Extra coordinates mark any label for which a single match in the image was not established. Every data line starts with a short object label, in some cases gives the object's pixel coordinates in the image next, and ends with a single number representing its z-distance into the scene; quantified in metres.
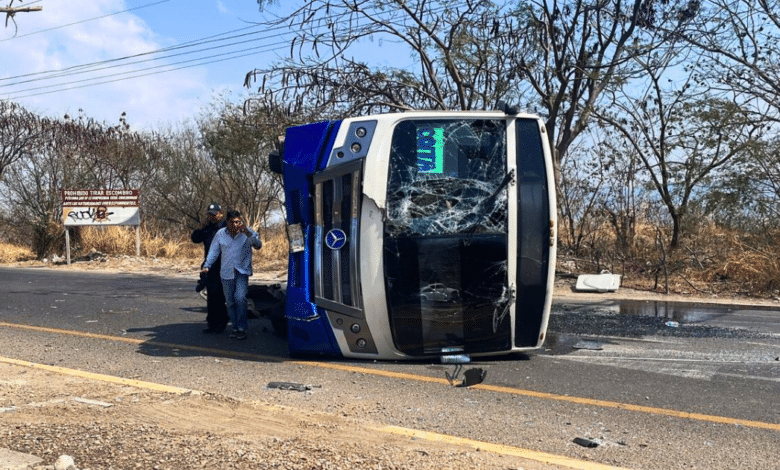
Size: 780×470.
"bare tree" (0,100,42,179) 32.22
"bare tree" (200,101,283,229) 25.66
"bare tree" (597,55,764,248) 17.95
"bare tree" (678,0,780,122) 16.23
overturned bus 7.28
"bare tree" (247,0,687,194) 17.23
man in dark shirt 9.80
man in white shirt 9.29
